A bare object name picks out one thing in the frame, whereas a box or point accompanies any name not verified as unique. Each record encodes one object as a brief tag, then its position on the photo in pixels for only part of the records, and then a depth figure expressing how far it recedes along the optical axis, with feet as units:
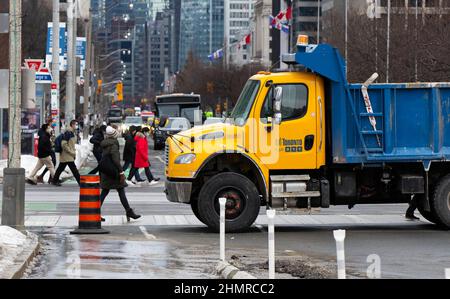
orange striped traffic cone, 63.62
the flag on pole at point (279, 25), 299.62
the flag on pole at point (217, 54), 383.45
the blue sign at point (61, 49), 158.40
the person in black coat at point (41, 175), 106.63
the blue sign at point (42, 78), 120.67
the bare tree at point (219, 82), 399.24
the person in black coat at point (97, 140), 115.03
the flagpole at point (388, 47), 194.49
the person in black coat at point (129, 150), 110.32
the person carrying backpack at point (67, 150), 102.47
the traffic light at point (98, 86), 390.62
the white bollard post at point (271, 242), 39.37
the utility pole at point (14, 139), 60.64
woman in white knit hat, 69.36
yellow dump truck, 65.26
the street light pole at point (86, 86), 232.32
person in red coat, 111.14
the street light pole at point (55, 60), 133.28
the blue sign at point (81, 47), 212.41
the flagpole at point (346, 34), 228.22
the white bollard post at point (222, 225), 48.47
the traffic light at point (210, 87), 369.67
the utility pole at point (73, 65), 156.37
